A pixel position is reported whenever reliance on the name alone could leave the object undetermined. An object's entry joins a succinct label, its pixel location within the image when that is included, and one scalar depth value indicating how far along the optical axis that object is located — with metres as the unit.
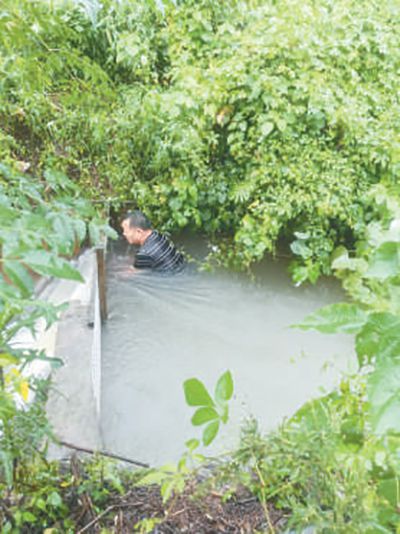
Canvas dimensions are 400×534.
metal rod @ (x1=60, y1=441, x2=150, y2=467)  1.38
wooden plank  3.26
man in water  4.38
